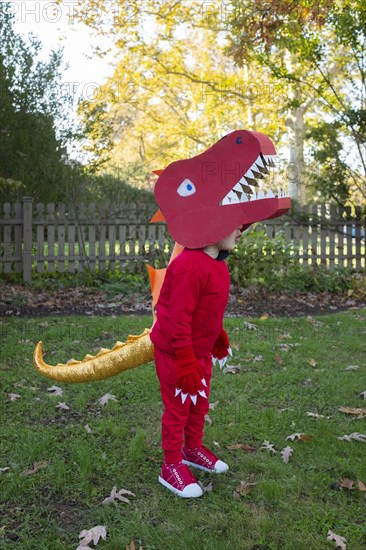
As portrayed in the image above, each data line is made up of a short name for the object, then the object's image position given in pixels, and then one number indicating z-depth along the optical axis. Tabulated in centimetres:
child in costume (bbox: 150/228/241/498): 281
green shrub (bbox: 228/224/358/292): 911
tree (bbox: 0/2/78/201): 1041
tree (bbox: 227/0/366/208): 950
